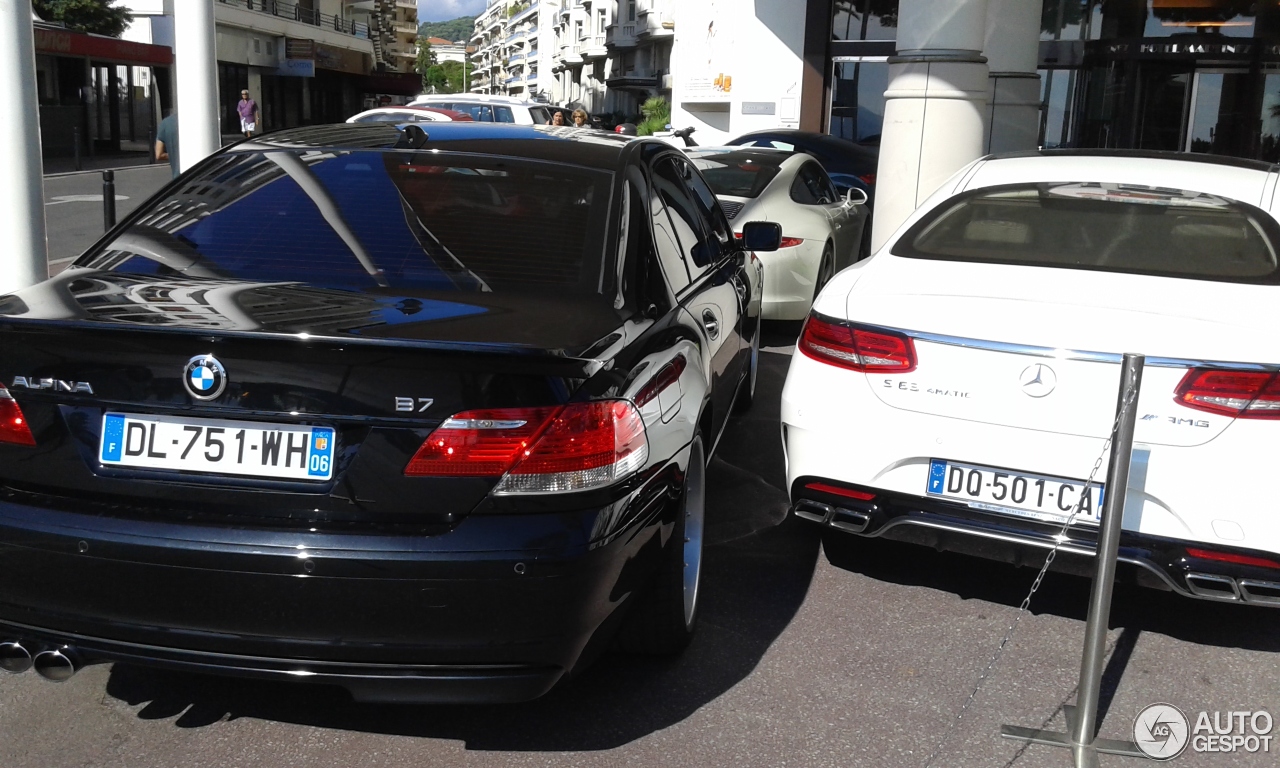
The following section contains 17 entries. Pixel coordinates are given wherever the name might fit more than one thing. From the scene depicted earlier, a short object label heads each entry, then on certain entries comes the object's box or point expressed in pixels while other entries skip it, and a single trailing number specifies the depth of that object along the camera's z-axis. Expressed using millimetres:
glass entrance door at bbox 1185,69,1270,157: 19531
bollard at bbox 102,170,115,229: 9219
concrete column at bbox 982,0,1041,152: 14805
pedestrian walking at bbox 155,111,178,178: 12289
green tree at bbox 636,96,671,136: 39794
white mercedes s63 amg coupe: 3391
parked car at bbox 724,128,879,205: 13969
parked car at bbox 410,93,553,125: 21891
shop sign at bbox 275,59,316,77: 52281
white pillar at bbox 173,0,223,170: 8992
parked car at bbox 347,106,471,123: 16844
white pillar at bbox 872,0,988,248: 10477
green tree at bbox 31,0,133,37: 30844
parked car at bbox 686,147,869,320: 8398
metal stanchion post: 2887
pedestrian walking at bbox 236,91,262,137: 33000
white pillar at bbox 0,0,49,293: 5953
